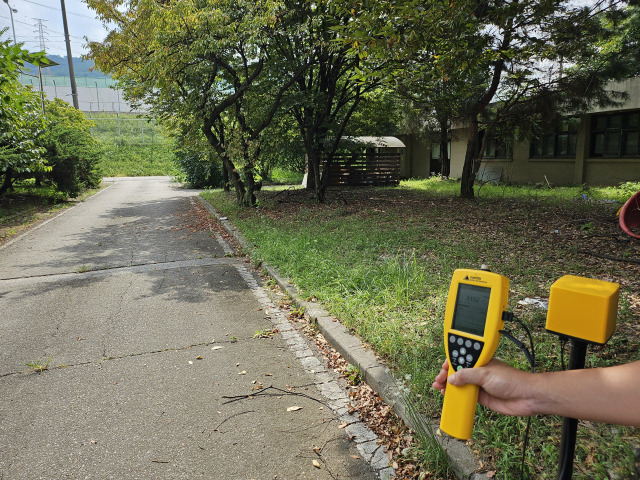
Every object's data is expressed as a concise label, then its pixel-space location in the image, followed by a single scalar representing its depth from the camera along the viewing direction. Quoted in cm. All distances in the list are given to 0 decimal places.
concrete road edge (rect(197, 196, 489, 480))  248
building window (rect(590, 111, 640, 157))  1590
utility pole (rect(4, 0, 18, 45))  2387
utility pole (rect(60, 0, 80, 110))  2683
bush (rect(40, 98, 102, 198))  1652
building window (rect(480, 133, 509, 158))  2087
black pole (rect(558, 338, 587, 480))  139
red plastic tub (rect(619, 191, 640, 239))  476
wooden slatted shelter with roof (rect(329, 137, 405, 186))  2083
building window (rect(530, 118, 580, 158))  1802
